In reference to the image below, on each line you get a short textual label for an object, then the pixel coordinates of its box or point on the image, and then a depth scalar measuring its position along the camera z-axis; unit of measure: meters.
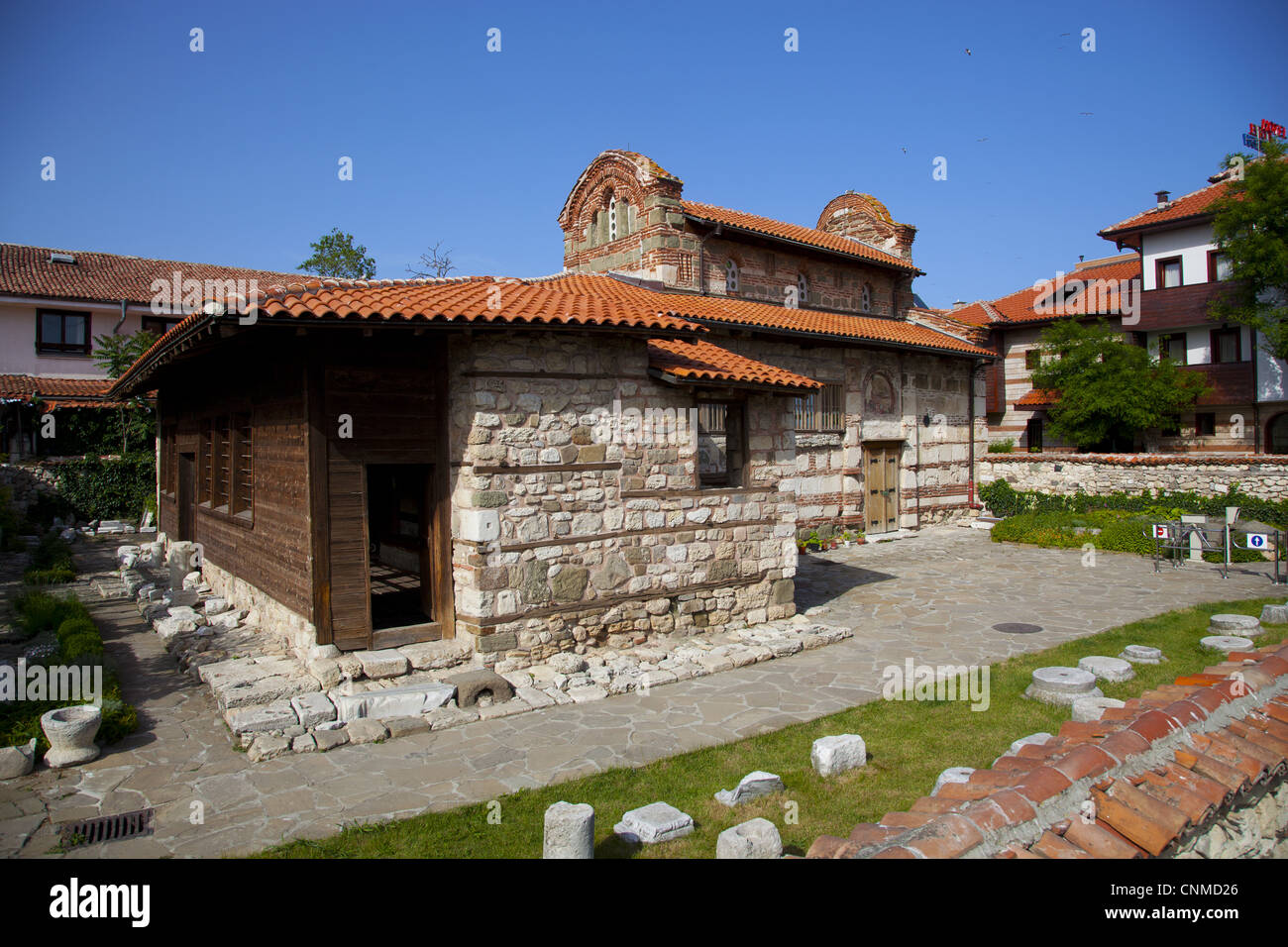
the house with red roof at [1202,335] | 25.36
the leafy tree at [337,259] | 38.88
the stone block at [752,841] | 4.25
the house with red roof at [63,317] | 25.05
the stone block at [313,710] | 6.86
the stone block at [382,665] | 7.80
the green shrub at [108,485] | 22.75
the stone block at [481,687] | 7.43
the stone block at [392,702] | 7.06
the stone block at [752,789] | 5.42
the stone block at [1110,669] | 8.02
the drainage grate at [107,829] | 4.98
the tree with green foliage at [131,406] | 24.23
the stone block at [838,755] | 5.92
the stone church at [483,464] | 8.04
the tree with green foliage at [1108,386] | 25.36
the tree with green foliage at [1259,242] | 22.80
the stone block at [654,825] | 4.85
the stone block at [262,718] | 6.65
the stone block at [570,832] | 4.31
